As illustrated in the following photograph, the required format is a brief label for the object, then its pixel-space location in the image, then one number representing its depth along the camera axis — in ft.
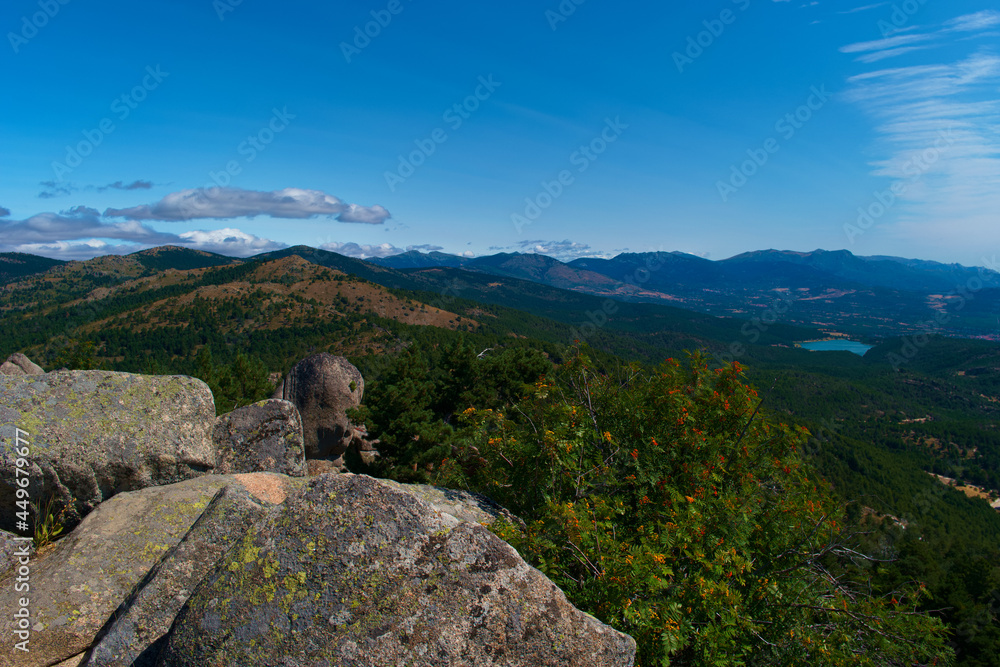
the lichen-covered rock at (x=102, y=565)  18.86
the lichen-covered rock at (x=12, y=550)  21.26
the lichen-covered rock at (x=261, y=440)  36.17
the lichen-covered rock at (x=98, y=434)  25.00
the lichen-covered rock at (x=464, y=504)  21.93
